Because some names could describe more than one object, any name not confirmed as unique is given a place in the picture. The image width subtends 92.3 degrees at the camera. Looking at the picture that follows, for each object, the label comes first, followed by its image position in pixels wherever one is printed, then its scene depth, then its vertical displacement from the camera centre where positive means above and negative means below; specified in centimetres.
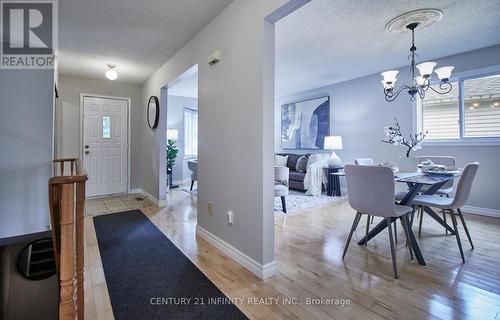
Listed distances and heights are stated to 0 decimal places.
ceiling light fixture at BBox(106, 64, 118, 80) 384 +134
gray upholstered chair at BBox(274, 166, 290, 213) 323 -31
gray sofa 523 -38
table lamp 503 +25
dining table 211 -29
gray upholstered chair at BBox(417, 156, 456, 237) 295 -34
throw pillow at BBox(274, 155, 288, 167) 598 -6
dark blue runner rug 152 -96
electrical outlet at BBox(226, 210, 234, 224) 228 -56
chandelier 260 +95
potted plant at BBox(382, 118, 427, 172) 271 +0
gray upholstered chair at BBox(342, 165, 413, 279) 195 -31
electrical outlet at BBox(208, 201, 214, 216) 262 -55
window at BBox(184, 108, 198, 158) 670 +69
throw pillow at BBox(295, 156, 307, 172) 546 -16
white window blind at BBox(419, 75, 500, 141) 352 +75
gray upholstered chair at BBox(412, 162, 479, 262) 210 -35
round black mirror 424 +85
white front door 479 +26
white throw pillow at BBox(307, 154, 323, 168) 513 -2
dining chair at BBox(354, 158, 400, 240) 252 -39
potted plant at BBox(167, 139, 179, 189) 575 +1
